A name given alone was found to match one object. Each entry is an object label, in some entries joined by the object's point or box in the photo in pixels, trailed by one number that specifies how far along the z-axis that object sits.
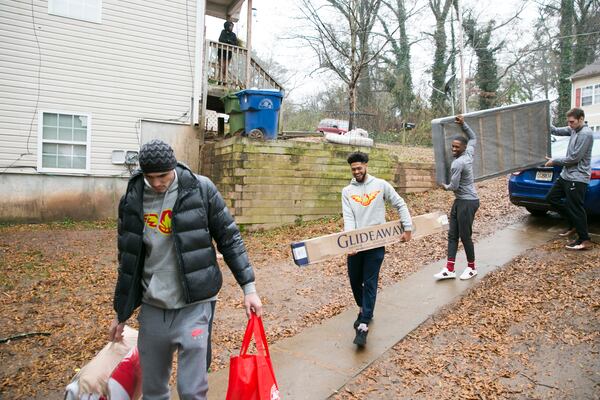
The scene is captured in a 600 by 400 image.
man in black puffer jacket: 2.18
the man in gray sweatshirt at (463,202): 5.06
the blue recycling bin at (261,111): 9.00
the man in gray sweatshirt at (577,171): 5.48
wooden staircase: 11.68
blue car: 6.05
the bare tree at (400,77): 24.81
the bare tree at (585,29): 24.92
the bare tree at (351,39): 14.76
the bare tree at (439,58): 26.02
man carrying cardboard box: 3.82
